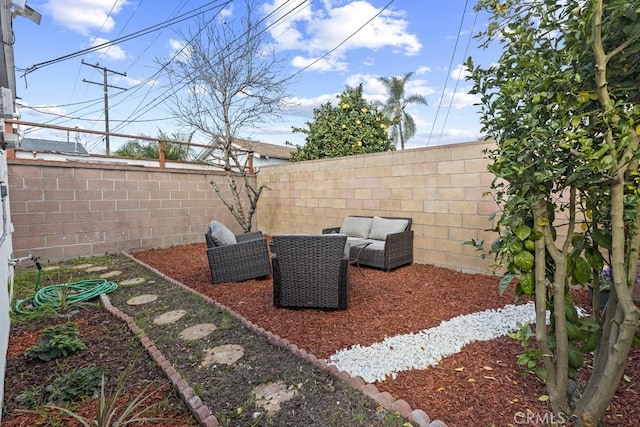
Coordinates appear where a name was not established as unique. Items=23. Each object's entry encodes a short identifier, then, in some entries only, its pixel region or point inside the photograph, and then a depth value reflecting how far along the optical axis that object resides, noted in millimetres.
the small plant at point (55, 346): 2266
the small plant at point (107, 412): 1391
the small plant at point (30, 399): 1781
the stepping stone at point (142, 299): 3475
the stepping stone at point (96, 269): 4871
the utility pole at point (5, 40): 3498
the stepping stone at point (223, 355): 2191
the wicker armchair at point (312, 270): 3158
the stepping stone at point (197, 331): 2598
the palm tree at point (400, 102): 15234
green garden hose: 3257
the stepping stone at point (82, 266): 5078
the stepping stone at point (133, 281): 4230
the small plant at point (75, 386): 1824
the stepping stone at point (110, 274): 4589
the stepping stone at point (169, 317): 2924
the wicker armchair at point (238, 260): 4211
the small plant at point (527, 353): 1540
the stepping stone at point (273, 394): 1732
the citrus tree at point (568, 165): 1261
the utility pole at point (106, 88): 17062
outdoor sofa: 4676
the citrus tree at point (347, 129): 8367
